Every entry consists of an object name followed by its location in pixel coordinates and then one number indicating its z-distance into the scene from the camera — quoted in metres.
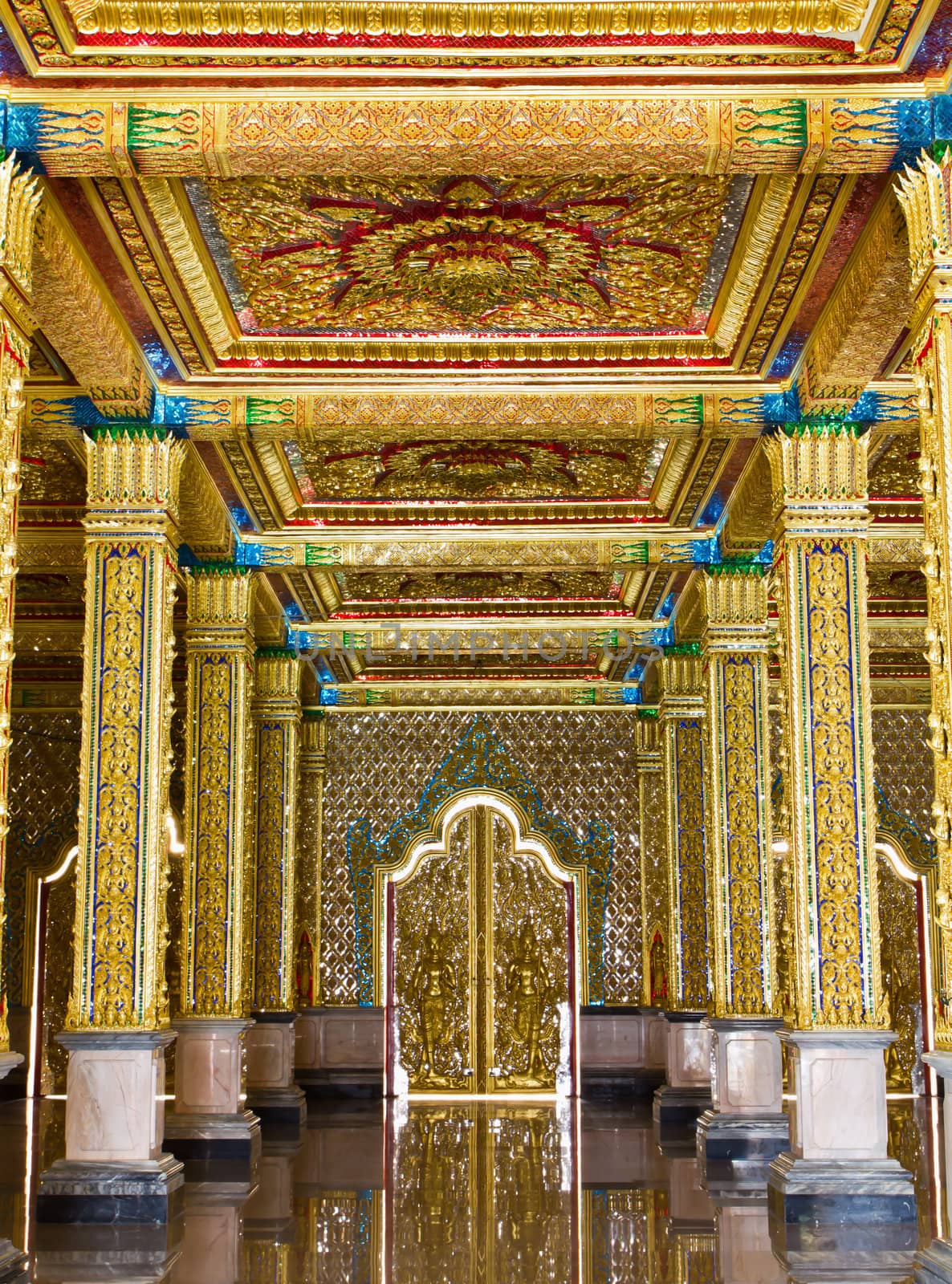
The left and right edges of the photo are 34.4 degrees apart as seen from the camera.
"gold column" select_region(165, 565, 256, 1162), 10.38
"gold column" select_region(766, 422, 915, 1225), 7.58
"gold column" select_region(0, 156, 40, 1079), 5.36
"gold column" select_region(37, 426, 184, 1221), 7.64
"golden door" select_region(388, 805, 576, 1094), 16.09
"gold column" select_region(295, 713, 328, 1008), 16.25
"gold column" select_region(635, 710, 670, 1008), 16.06
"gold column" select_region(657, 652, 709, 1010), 13.41
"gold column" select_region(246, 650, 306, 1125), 13.62
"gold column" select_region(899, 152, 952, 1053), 5.18
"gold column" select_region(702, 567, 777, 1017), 10.61
